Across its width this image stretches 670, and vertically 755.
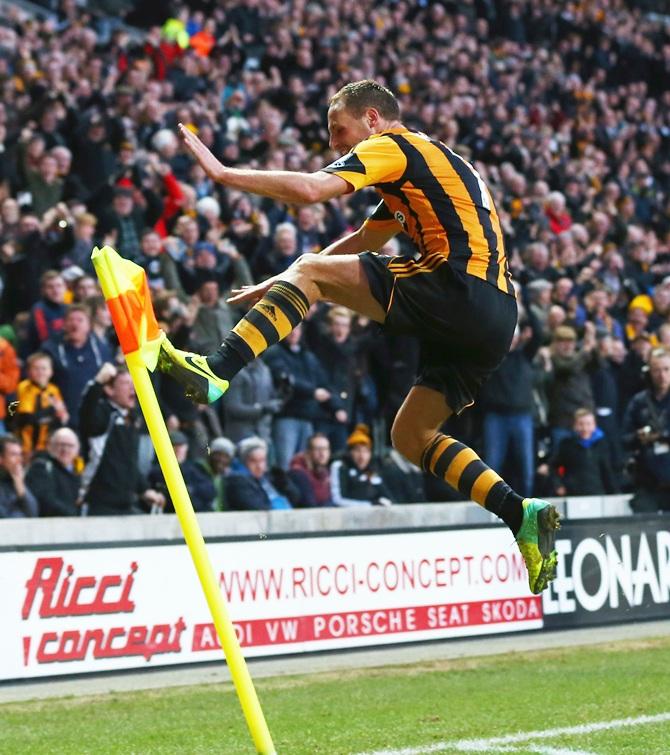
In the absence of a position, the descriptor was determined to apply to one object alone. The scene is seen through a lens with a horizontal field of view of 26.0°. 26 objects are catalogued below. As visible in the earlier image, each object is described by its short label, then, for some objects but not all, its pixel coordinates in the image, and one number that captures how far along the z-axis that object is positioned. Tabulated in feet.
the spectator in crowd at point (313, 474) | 37.83
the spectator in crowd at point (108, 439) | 33.30
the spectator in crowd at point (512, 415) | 42.11
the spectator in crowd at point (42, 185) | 39.88
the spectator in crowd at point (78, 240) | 37.68
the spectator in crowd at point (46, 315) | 35.17
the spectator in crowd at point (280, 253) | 42.45
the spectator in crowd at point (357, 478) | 38.63
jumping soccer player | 19.75
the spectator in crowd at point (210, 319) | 37.72
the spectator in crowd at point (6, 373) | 33.40
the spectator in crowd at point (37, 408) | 33.14
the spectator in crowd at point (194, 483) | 35.49
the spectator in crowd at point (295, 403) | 39.19
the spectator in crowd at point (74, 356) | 34.42
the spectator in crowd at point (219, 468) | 35.86
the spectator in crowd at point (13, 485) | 31.71
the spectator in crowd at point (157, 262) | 39.14
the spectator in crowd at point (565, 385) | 43.88
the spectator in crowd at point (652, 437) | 41.55
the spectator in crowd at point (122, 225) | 40.16
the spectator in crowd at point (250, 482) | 36.01
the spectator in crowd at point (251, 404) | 37.91
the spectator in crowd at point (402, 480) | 41.22
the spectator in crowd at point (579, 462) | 42.73
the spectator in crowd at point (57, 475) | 32.40
